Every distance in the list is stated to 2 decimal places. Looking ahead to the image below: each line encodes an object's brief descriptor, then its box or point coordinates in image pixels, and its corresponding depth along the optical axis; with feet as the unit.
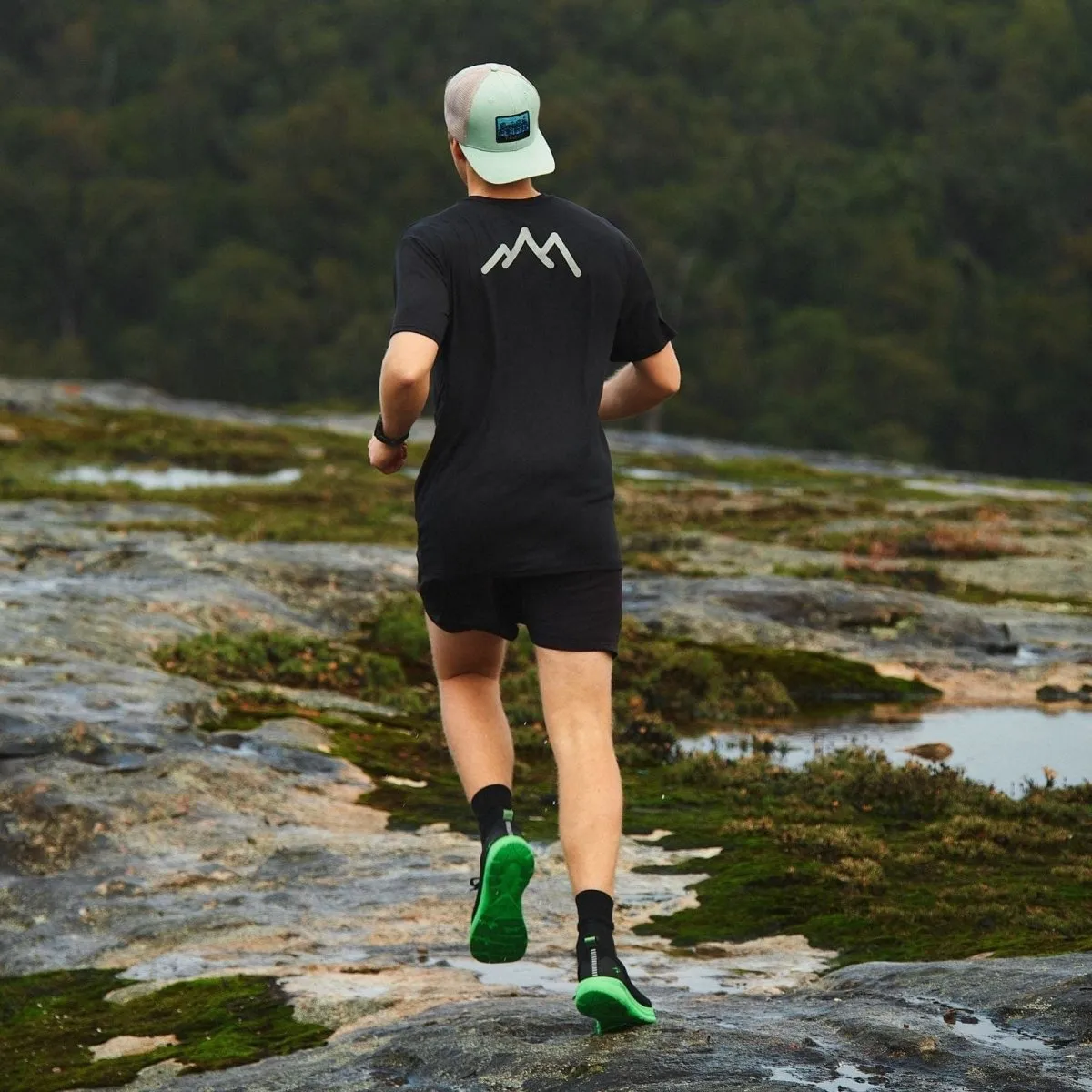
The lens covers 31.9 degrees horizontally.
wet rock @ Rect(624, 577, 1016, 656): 64.34
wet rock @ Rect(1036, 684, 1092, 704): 56.80
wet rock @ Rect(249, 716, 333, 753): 44.16
